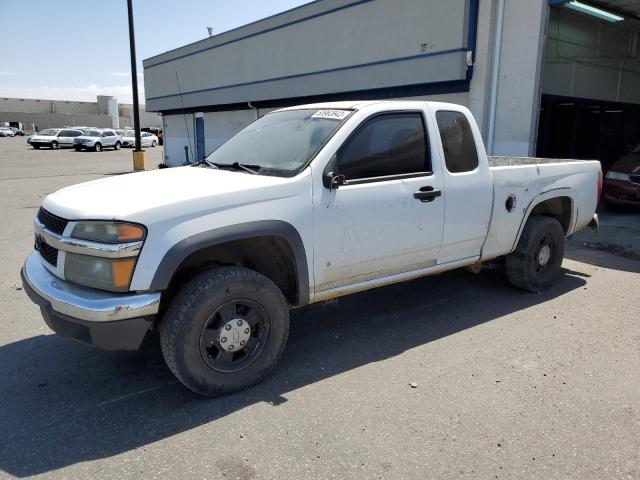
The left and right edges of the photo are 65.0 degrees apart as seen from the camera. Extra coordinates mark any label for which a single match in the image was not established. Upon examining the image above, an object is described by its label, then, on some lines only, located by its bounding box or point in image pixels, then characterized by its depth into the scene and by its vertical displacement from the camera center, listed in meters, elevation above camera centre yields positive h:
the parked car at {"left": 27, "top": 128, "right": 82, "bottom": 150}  39.76 -0.33
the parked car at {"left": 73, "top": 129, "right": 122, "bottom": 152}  38.41 -0.43
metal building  10.52 +1.98
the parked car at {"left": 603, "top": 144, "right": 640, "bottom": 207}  9.86 -0.79
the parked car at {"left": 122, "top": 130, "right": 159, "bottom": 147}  43.09 -0.42
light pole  17.62 +1.41
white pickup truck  2.95 -0.62
